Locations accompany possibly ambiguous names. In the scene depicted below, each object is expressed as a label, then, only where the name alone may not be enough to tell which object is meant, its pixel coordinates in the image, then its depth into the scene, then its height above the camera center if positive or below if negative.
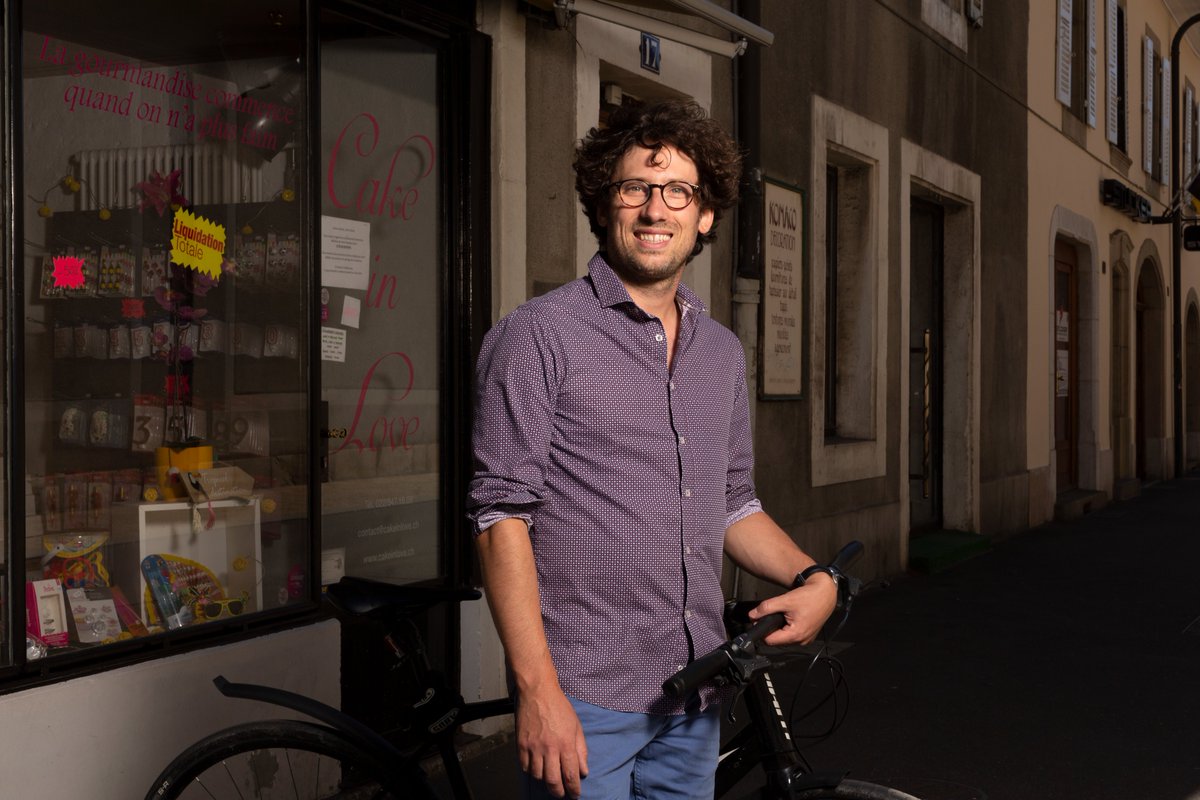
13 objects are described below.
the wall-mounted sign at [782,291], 8.43 +0.71
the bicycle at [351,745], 2.92 -0.70
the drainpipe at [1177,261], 20.95 +2.18
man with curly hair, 2.18 -0.12
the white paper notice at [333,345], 5.23 +0.24
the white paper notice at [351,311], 5.35 +0.37
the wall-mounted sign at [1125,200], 17.00 +2.55
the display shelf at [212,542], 4.51 -0.44
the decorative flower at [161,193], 4.53 +0.69
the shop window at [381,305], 5.30 +0.40
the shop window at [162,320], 4.13 +0.28
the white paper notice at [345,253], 5.26 +0.58
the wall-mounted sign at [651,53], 6.90 +1.73
